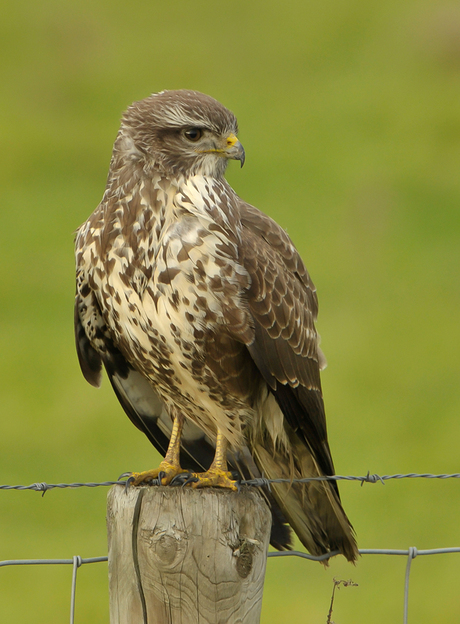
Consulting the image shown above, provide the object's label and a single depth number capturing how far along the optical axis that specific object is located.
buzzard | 7.67
